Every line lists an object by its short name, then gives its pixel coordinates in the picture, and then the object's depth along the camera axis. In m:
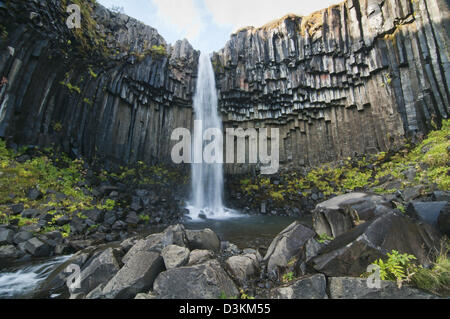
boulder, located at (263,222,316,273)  4.75
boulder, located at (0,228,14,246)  6.56
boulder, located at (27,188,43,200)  9.20
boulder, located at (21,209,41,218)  8.09
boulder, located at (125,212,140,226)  10.91
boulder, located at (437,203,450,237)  4.09
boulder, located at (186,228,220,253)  6.03
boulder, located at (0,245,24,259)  6.14
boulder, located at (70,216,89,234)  8.47
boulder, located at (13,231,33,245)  6.76
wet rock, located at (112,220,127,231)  9.92
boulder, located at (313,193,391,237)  5.26
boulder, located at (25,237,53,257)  6.50
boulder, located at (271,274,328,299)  3.40
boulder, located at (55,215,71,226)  8.34
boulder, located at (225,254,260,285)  4.40
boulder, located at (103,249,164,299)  3.83
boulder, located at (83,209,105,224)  9.59
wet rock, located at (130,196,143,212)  12.20
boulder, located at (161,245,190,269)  4.50
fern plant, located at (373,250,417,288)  3.20
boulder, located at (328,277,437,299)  3.03
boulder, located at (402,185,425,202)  7.35
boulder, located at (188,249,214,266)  4.73
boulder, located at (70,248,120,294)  4.32
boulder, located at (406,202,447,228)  4.41
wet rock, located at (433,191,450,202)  5.42
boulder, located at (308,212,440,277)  3.61
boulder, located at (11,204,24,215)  8.08
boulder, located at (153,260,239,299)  3.66
